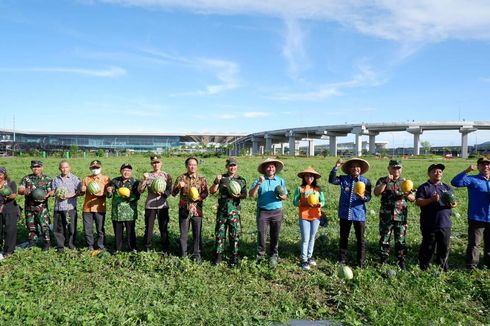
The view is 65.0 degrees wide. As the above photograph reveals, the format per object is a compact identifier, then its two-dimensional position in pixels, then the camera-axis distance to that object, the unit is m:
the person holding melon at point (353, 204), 7.75
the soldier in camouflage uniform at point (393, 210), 7.70
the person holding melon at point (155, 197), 8.21
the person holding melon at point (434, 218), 7.51
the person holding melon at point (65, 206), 8.59
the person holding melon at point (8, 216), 8.23
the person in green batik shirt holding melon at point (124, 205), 8.35
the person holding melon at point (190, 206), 7.98
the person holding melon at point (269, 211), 7.86
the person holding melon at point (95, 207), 8.62
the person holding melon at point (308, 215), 7.76
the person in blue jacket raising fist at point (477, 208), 7.59
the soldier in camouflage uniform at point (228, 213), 7.79
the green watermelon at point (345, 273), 7.04
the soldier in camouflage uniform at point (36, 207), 8.55
